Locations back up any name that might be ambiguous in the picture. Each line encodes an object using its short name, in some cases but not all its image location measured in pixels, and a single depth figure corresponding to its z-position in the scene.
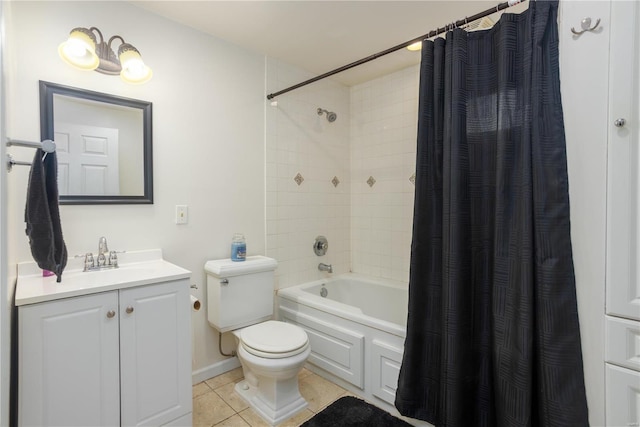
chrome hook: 1.07
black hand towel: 1.28
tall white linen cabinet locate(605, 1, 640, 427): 1.01
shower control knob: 2.89
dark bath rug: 1.76
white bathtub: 1.87
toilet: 1.77
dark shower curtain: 1.18
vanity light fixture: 1.53
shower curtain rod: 1.27
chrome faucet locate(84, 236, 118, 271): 1.70
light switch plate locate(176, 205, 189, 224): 2.08
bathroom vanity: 1.24
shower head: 2.93
